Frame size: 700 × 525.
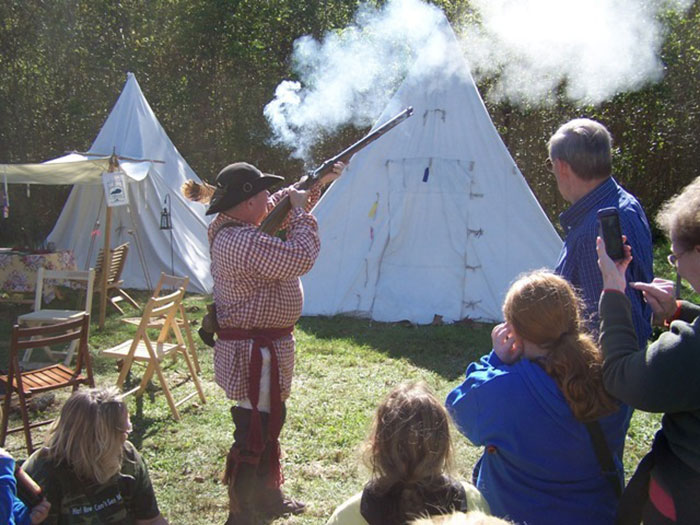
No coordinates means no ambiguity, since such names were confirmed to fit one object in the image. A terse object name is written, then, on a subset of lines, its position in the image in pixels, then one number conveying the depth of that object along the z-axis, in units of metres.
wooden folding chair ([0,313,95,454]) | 4.05
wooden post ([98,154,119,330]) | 7.75
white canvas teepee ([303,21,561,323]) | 8.10
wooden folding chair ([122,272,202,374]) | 5.77
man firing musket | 2.99
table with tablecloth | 8.67
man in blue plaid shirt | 2.38
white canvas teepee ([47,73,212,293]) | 10.31
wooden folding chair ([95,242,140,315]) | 8.18
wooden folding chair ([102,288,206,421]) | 4.77
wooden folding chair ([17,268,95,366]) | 5.94
